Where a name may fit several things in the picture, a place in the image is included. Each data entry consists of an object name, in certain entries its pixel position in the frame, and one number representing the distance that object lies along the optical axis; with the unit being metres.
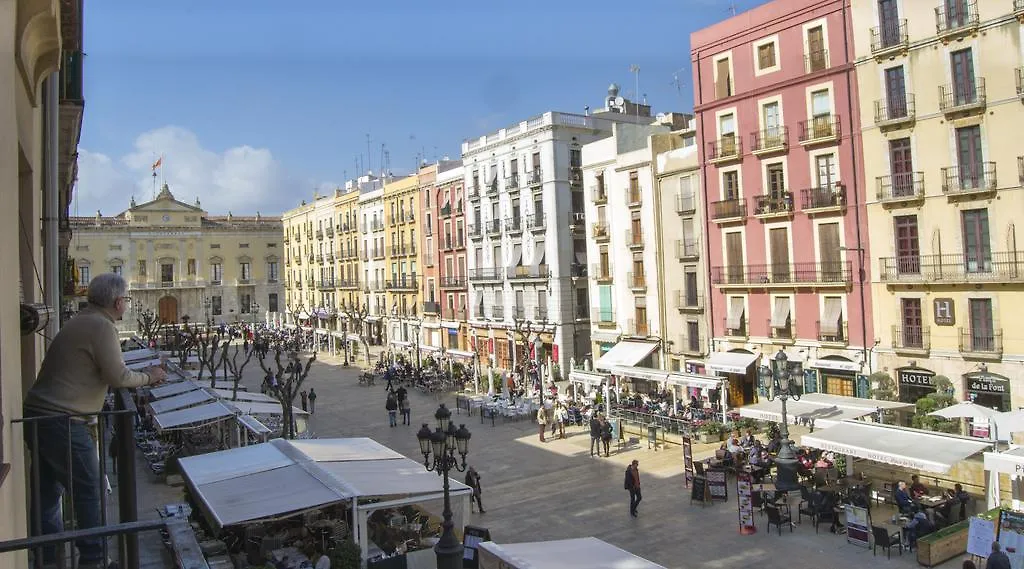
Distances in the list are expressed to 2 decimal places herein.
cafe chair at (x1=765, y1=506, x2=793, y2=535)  15.66
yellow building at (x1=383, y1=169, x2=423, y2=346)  54.25
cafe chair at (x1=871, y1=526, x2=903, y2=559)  14.09
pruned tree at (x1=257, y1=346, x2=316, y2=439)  20.87
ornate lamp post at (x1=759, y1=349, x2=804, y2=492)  16.22
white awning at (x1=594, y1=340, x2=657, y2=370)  33.03
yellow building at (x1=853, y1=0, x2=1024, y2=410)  22.75
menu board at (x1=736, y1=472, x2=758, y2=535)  15.70
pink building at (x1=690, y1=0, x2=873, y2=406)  26.94
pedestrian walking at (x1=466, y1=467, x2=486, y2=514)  18.16
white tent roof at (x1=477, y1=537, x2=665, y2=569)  10.23
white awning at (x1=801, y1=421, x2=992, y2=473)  15.02
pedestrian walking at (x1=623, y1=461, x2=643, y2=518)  17.25
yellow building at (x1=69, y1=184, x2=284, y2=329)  80.00
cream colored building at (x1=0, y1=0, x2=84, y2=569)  3.79
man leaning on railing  4.42
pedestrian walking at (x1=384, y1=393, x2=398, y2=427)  29.81
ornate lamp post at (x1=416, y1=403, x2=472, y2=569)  11.30
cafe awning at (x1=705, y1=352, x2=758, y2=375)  29.36
